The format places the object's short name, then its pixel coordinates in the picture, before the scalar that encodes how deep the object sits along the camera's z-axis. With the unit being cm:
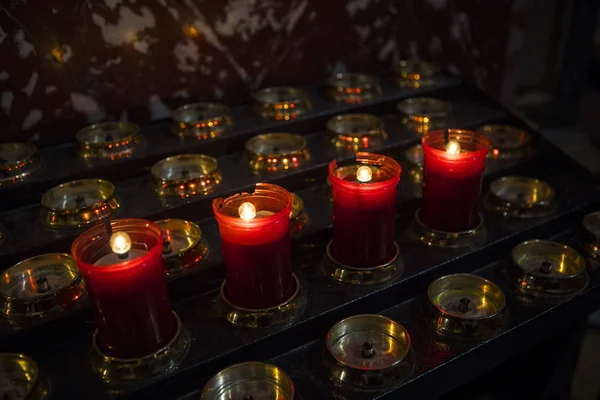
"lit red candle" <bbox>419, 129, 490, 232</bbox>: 49
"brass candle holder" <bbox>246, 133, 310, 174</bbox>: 58
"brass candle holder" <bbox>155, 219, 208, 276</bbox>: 48
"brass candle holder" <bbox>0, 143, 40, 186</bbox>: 53
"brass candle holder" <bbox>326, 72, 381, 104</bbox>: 68
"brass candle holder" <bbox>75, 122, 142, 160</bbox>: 57
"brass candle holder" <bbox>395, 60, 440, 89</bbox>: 71
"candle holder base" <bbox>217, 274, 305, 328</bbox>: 44
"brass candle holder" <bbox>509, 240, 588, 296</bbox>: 49
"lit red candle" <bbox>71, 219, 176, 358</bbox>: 37
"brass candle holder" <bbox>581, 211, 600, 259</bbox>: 54
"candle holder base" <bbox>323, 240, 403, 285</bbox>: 48
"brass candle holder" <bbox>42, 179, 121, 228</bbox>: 50
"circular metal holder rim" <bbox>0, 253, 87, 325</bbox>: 43
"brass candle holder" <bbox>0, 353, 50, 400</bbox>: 38
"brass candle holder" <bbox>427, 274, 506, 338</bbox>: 45
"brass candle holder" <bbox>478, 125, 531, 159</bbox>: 65
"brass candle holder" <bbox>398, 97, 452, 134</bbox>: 65
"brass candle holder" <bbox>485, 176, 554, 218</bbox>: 57
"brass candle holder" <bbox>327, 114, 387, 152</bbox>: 61
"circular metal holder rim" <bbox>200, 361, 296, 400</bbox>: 40
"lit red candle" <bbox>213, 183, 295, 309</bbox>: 41
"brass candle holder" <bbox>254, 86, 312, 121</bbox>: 64
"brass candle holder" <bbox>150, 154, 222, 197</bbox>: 54
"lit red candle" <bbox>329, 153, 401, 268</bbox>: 45
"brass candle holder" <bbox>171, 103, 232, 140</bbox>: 60
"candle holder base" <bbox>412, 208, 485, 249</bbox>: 53
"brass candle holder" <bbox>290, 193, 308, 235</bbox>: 52
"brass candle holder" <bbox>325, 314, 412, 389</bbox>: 41
